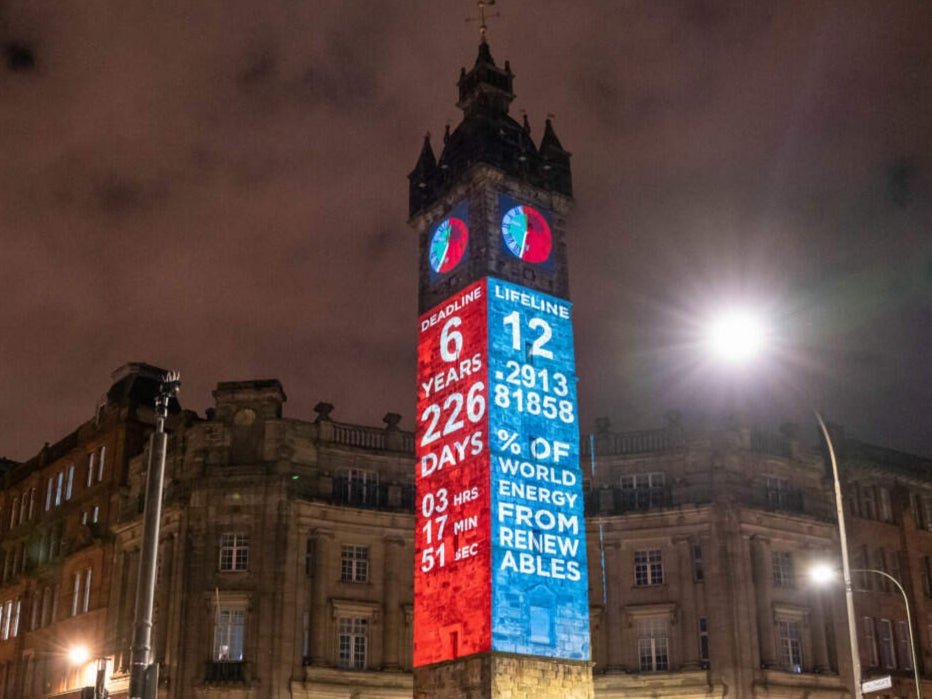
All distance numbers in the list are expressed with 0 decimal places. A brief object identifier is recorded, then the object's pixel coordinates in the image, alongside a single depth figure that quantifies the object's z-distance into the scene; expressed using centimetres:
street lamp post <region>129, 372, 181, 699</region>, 1900
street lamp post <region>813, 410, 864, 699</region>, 3058
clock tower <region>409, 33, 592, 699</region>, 4944
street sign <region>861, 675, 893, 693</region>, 3105
